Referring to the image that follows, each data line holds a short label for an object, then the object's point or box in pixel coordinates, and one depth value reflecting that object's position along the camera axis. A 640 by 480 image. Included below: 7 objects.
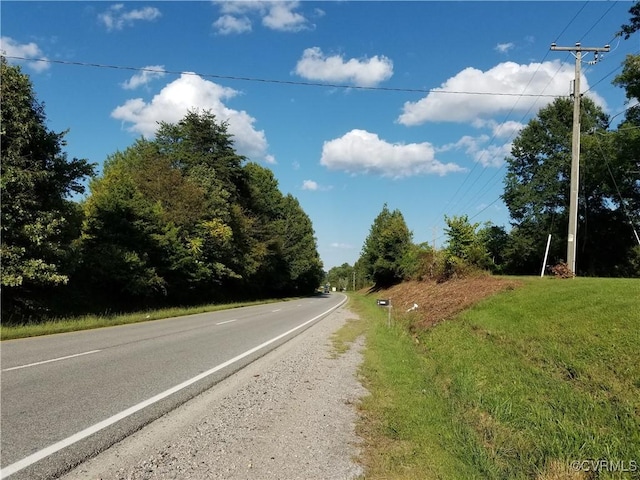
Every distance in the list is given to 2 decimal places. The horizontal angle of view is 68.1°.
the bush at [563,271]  18.00
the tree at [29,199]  16.89
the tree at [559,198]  45.47
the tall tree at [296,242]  70.12
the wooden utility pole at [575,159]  19.23
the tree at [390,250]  63.69
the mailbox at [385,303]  19.13
